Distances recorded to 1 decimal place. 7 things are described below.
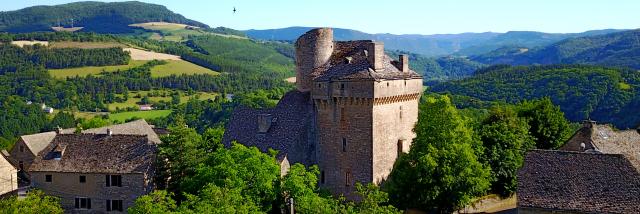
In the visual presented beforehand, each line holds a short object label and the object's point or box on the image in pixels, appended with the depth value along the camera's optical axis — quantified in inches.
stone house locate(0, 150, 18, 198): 2760.8
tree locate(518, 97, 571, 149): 3061.0
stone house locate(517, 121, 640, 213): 1806.1
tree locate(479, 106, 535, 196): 2696.9
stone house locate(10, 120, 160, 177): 3363.7
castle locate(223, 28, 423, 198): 2320.4
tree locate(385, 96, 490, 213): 2277.3
